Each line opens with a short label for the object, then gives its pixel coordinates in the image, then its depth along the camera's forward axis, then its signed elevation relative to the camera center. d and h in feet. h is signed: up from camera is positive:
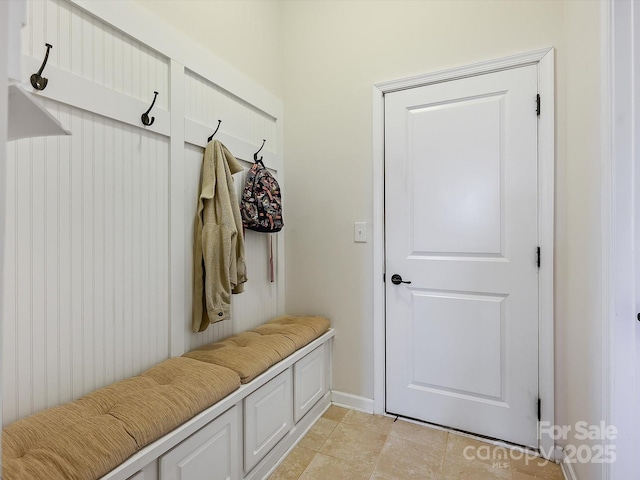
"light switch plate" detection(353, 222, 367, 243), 7.09 +0.11
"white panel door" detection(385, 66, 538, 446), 5.87 -0.31
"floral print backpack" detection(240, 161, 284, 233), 6.40 +0.67
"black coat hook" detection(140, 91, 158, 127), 4.75 +1.69
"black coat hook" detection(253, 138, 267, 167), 6.93 +1.64
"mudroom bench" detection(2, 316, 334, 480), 3.05 -1.94
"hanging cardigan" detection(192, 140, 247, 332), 5.38 -0.12
